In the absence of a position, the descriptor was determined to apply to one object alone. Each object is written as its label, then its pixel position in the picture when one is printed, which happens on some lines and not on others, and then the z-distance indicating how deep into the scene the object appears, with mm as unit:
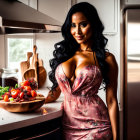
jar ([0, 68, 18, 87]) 2066
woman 1453
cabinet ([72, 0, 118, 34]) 2742
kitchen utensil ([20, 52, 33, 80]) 2480
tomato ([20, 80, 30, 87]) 1658
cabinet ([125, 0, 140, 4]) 2883
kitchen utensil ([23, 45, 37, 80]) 2344
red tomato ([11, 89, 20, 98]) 1456
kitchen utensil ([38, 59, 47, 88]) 2457
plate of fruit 1407
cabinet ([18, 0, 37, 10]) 2466
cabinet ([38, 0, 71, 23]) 2561
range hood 1365
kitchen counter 1296
